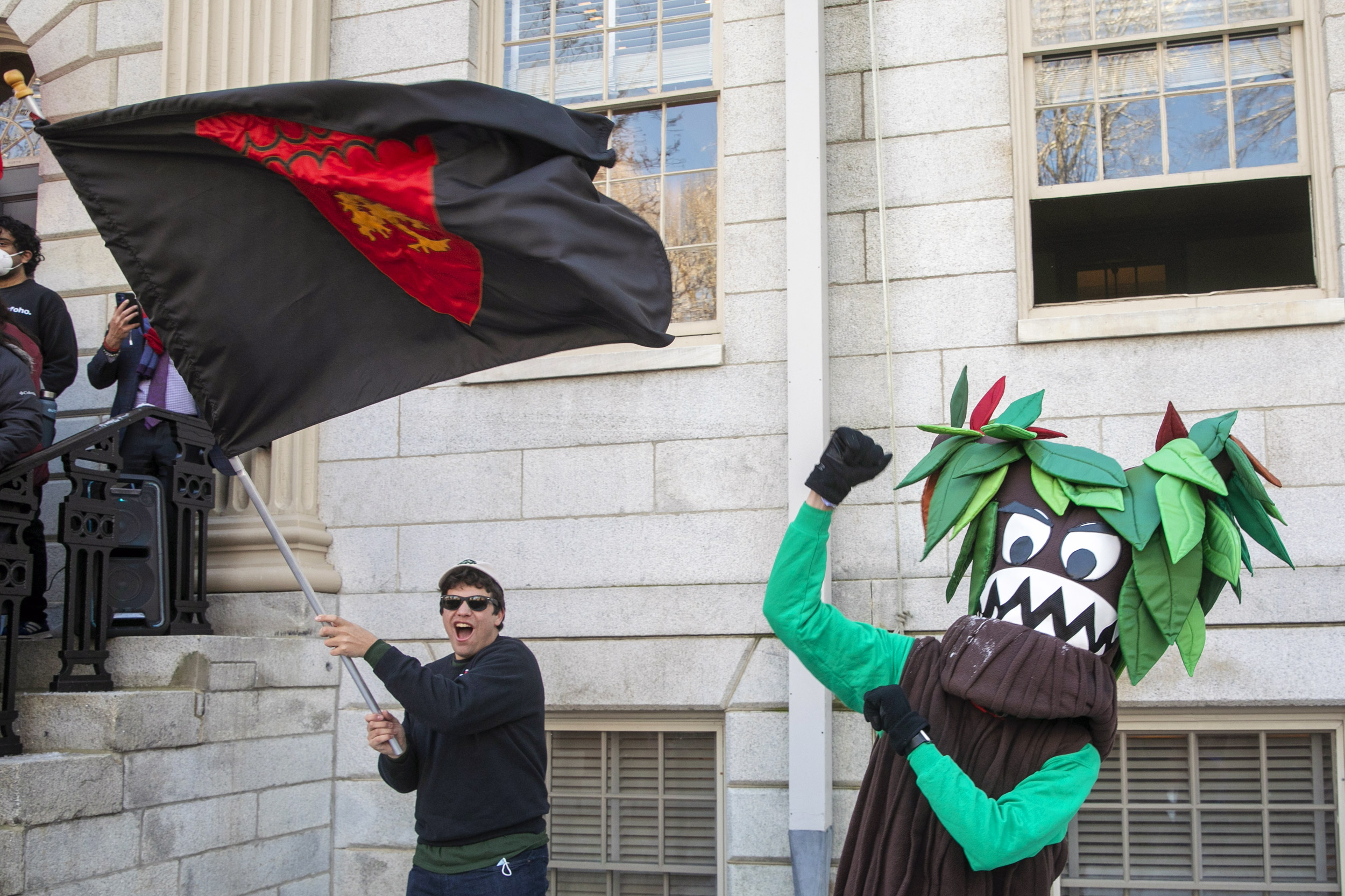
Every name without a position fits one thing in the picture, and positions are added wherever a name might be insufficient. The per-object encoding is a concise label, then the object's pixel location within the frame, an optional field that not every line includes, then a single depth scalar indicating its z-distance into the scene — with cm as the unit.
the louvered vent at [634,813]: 557
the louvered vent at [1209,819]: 497
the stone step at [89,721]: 461
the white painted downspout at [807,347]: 502
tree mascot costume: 286
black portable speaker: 525
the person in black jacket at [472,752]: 392
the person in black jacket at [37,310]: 573
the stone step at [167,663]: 504
